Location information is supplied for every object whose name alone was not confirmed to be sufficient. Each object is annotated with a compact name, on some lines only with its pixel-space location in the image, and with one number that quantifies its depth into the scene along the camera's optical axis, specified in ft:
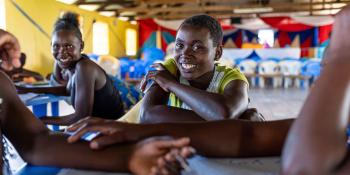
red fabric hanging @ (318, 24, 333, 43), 34.47
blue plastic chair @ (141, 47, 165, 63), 29.03
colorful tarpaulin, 32.86
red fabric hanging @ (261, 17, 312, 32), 32.83
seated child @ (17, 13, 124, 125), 5.43
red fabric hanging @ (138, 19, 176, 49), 36.14
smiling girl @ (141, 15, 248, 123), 3.51
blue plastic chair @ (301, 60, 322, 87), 24.53
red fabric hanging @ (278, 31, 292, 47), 36.83
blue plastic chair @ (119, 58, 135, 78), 22.00
